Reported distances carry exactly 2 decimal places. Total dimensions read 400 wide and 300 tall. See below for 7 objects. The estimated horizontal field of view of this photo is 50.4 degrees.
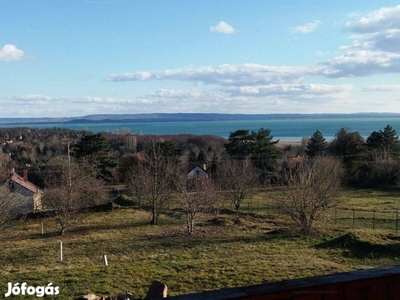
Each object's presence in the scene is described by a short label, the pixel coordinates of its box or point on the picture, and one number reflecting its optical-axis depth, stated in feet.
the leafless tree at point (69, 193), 72.02
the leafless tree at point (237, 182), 95.16
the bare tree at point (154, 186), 79.20
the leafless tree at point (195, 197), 65.67
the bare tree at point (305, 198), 62.64
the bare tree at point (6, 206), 56.91
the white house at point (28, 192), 100.17
